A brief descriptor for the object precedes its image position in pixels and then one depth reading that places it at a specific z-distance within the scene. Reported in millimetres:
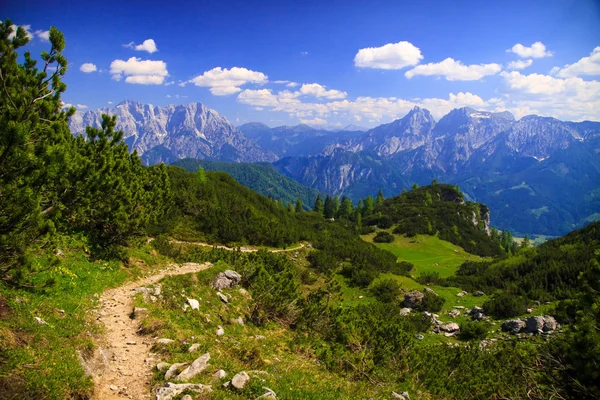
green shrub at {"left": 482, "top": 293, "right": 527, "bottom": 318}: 37750
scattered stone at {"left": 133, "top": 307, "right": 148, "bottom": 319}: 15227
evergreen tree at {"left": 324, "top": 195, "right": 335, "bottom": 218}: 152688
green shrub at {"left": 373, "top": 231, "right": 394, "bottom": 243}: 104125
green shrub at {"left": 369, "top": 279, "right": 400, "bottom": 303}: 44125
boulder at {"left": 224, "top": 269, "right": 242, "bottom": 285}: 23359
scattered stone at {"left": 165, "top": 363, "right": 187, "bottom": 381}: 10211
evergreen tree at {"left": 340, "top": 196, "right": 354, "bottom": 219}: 147250
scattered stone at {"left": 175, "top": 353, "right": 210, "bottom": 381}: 9988
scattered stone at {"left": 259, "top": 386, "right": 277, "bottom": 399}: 9126
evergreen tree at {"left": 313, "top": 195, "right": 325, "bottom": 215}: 159425
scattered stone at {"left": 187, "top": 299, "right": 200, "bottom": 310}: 17330
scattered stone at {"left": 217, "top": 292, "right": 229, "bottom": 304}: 20148
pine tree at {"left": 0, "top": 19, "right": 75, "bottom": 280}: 7758
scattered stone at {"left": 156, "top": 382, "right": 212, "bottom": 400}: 8984
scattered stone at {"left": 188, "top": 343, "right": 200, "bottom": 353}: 12226
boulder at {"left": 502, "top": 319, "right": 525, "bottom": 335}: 32656
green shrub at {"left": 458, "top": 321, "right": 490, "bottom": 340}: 32375
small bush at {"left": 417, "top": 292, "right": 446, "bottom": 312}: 40969
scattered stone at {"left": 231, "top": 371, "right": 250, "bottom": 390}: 9414
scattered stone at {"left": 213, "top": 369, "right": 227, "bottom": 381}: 9945
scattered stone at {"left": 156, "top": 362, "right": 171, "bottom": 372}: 10777
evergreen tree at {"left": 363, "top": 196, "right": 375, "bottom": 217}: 143625
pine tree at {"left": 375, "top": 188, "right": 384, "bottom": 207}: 155750
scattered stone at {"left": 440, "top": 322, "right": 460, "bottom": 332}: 34188
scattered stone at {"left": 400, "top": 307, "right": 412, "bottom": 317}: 38109
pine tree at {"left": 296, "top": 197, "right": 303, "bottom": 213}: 143650
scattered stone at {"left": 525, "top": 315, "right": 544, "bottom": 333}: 31414
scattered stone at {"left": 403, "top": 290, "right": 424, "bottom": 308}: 42269
